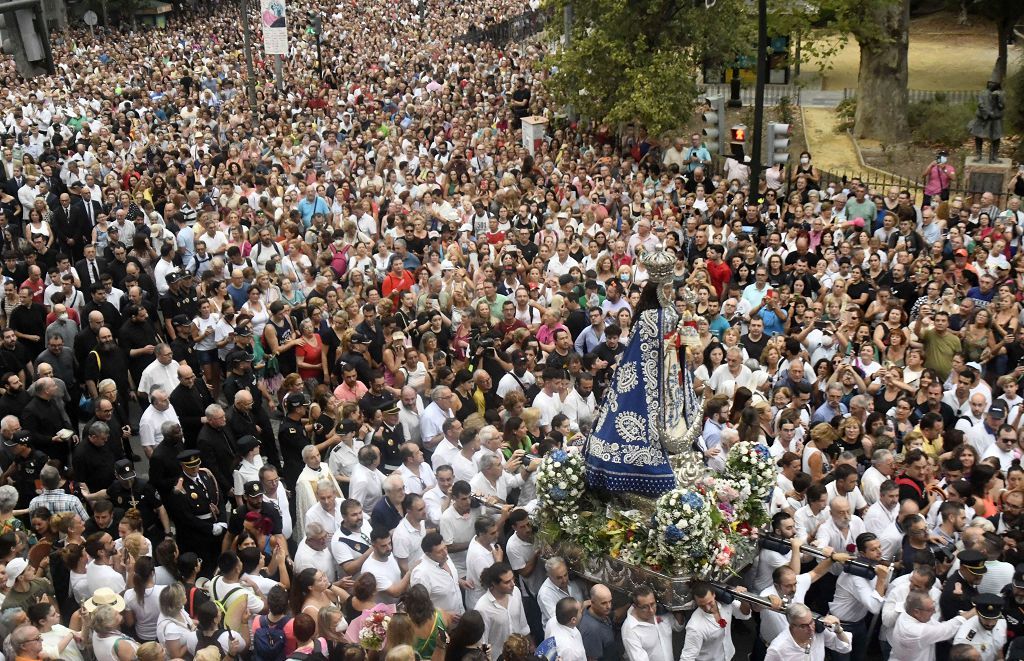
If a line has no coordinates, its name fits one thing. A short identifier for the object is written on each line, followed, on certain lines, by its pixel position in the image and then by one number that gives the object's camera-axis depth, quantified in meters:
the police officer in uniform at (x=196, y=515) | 9.49
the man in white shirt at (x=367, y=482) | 9.59
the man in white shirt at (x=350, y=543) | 8.65
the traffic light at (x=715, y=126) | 17.98
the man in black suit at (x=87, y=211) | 17.14
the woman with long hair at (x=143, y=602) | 8.03
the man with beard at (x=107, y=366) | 12.16
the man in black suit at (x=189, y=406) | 11.31
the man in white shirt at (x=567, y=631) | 7.59
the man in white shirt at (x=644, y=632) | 7.82
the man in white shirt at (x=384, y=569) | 8.41
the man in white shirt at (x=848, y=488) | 9.09
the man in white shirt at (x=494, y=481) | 9.48
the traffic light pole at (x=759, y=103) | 17.92
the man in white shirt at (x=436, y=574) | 8.26
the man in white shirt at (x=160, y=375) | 11.70
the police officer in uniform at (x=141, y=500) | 9.63
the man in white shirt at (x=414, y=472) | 9.62
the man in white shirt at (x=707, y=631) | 8.00
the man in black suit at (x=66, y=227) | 17.14
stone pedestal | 20.09
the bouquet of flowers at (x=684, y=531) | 8.45
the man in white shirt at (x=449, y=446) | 10.04
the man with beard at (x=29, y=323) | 13.25
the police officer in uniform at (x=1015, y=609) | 7.89
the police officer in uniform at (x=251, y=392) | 11.12
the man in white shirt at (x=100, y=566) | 8.32
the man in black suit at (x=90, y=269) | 14.77
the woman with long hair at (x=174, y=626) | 7.65
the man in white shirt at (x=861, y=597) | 8.34
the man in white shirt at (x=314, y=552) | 8.59
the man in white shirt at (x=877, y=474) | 9.41
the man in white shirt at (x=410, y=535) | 8.75
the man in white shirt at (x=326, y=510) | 8.98
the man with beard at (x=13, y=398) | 11.11
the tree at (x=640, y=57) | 21.28
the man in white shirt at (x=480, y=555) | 8.55
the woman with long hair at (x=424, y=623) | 7.41
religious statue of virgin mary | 8.57
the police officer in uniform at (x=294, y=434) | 10.66
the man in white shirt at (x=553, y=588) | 8.21
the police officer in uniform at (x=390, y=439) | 10.30
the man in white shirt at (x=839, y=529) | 8.81
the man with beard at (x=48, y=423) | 10.95
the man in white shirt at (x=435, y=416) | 10.77
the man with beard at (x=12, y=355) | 12.27
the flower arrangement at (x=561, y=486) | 8.93
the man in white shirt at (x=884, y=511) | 8.99
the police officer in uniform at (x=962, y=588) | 8.12
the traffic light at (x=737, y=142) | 18.39
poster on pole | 28.27
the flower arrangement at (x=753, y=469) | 9.10
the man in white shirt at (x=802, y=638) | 7.60
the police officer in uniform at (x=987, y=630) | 7.78
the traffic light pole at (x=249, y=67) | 26.98
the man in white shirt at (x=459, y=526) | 9.02
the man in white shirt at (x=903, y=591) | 8.00
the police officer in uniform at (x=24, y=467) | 10.16
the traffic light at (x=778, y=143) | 17.30
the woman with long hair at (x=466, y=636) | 7.38
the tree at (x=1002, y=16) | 27.88
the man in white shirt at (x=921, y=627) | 7.90
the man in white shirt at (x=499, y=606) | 7.96
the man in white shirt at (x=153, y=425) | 10.91
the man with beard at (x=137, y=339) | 12.80
